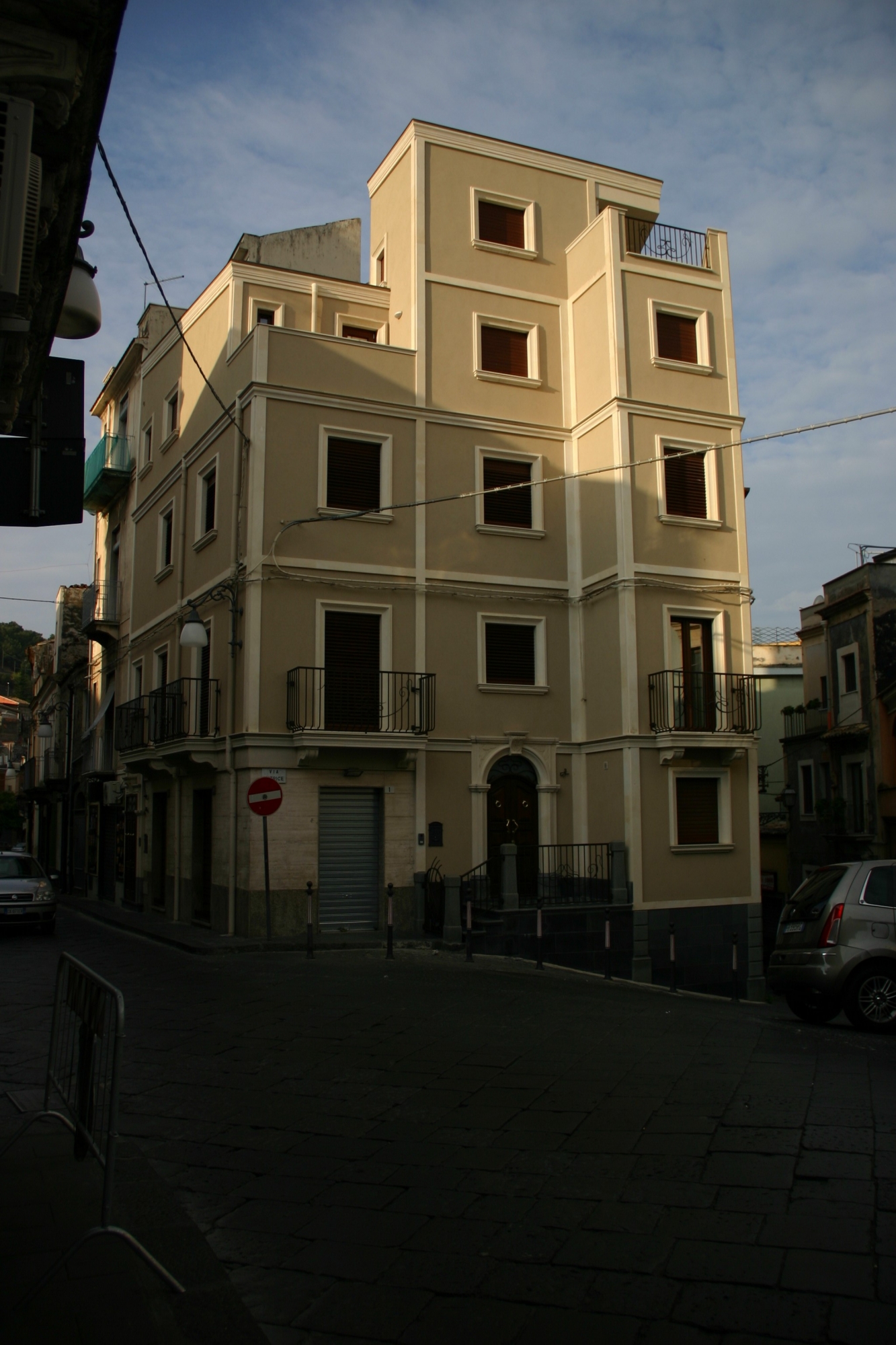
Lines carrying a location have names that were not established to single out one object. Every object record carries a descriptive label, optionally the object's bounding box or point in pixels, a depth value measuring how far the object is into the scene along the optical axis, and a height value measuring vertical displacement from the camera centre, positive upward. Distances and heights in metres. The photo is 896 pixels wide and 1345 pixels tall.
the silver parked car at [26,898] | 19.67 -1.43
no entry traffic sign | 16.02 +0.32
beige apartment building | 18.84 +4.63
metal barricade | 4.42 -1.24
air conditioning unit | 4.89 +2.89
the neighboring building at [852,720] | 29.92 +2.70
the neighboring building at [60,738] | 35.94 +2.97
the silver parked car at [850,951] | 10.02 -1.29
